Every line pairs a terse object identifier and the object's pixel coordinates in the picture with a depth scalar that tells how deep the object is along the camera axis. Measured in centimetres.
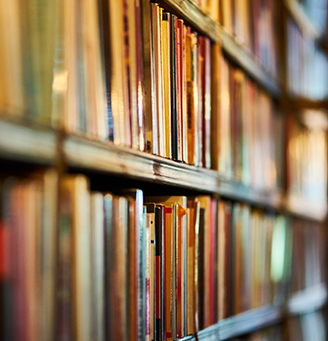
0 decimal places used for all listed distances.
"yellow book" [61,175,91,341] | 113
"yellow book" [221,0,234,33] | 161
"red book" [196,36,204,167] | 148
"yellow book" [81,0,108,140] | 118
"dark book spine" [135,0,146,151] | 130
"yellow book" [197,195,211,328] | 149
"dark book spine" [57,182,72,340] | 112
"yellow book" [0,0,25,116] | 107
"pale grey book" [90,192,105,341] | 116
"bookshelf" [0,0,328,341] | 111
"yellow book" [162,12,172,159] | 137
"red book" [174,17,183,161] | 140
